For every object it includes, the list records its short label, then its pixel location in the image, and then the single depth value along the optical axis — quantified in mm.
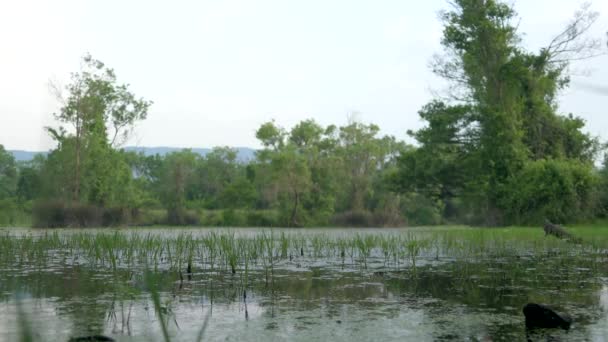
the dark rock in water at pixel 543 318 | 5613
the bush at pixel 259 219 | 46312
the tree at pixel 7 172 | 62006
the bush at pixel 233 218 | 45438
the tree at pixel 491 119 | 29875
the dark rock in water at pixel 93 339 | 4875
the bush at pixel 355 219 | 44844
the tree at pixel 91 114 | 36269
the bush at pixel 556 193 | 26016
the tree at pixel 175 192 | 41375
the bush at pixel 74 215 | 25797
